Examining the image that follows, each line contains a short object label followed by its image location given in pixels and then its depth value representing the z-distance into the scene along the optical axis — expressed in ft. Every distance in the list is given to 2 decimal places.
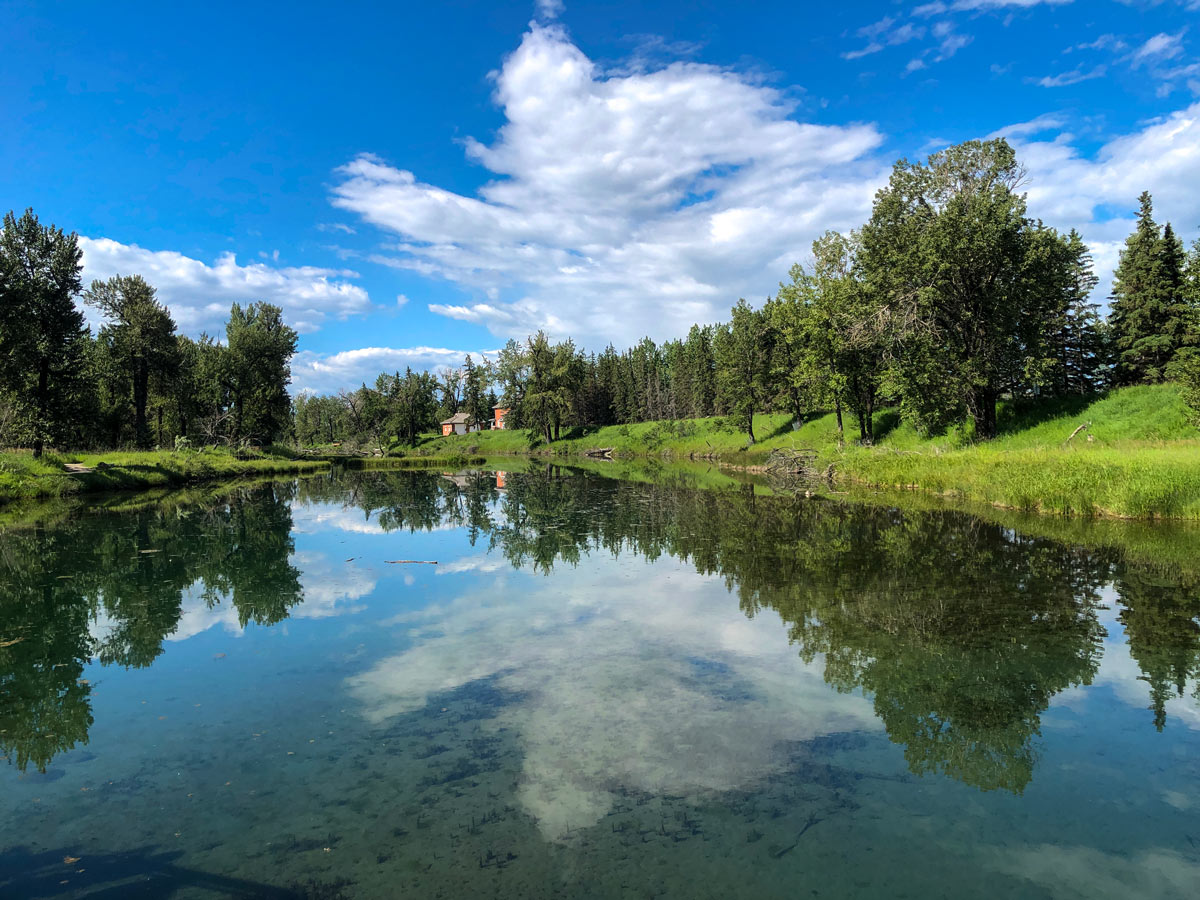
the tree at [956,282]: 97.30
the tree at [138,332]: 157.48
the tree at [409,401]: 307.60
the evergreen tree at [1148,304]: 120.67
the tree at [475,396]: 350.02
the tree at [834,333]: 118.52
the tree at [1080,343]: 134.51
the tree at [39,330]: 107.14
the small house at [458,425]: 380.99
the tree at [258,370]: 190.29
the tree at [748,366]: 176.96
